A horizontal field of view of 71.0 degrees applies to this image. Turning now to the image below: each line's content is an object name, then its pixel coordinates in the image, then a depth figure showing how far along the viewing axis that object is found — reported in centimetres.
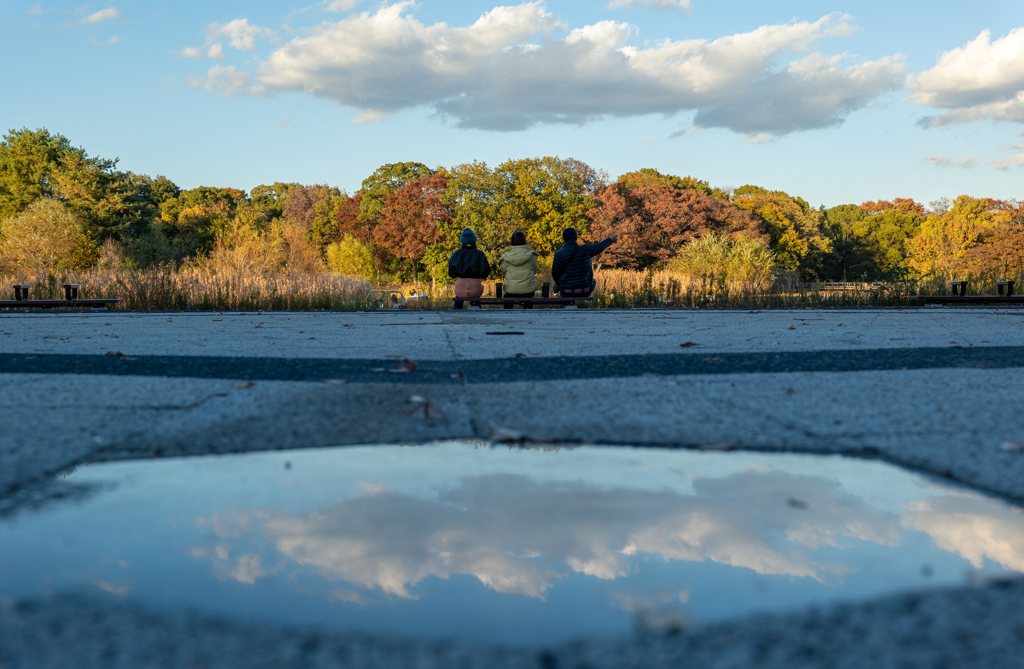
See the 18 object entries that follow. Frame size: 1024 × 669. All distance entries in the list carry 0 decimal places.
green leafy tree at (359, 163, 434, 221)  6219
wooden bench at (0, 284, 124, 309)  1180
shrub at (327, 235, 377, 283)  5453
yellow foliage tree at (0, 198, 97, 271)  3962
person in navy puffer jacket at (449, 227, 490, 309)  1195
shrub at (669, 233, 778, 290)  1523
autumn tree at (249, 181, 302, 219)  7362
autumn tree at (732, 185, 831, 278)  5547
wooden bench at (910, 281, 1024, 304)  1180
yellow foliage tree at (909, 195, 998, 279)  5128
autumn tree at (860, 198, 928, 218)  7688
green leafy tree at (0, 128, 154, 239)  4619
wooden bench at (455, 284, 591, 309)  1159
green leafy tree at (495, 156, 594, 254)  4766
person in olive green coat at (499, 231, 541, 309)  1200
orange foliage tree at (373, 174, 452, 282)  5291
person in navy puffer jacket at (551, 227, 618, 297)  1185
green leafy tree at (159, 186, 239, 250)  5619
